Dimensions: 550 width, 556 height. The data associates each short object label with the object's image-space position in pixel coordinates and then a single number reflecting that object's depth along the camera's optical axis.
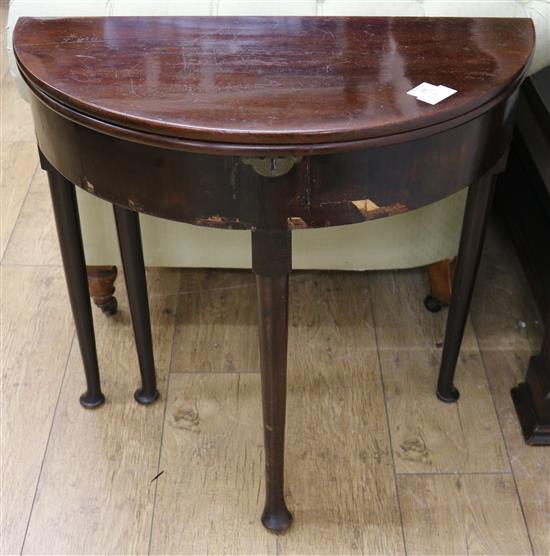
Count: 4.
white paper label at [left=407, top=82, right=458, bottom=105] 0.82
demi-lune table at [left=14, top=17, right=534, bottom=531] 0.80
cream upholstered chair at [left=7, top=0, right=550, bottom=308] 1.30
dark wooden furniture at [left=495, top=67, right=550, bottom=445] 1.25
